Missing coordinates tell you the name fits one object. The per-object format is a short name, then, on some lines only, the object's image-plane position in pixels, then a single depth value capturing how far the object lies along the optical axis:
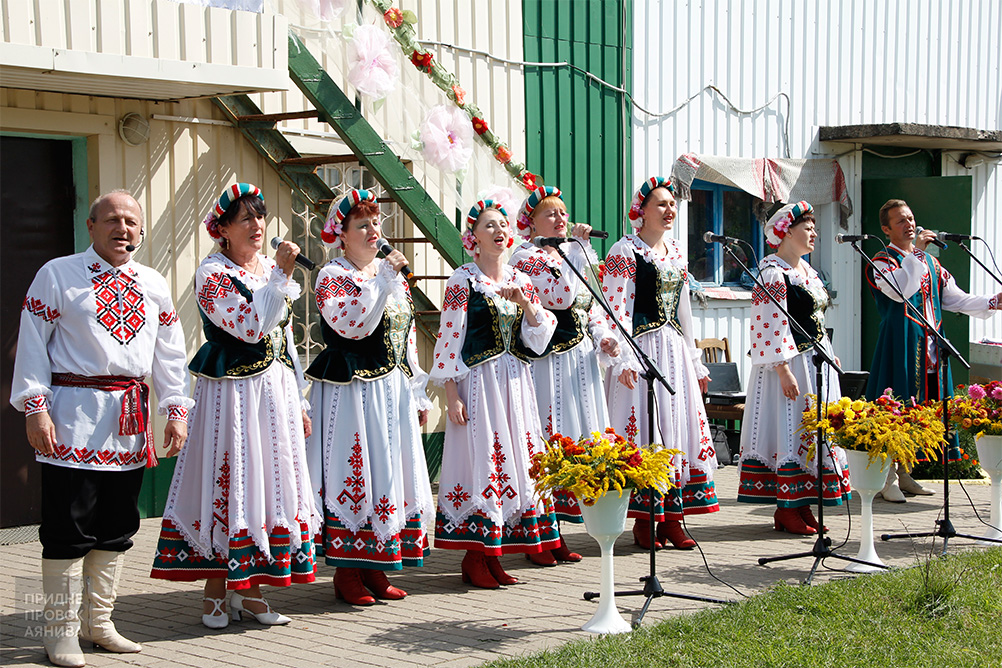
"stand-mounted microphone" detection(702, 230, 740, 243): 6.06
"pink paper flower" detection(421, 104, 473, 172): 8.17
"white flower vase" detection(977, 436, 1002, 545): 7.23
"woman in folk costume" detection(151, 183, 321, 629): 5.28
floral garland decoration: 7.97
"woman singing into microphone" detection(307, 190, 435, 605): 5.66
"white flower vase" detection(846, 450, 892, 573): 6.32
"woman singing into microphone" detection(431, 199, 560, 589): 6.11
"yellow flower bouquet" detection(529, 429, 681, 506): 5.12
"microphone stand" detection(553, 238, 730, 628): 5.29
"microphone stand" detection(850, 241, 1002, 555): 6.76
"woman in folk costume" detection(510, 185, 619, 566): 6.67
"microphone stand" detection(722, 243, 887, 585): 6.22
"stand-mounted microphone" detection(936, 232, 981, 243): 7.45
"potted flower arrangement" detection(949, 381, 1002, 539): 7.23
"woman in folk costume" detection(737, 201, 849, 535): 7.30
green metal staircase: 7.70
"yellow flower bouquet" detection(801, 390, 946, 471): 6.23
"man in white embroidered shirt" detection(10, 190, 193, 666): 4.79
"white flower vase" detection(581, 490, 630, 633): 5.19
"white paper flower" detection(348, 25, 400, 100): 7.79
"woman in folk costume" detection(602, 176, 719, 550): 6.96
